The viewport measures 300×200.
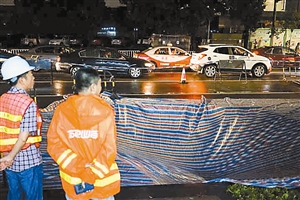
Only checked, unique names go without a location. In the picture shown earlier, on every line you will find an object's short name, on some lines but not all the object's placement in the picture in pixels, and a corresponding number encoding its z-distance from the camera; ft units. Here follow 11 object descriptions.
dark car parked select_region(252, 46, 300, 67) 70.64
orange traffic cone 50.70
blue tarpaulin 14.61
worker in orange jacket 8.55
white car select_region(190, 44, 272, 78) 57.57
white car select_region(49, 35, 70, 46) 120.57
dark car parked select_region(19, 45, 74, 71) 60.49
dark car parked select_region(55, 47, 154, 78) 54.80
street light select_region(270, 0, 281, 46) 89.19
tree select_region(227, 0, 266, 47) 93.35
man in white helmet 9.77
